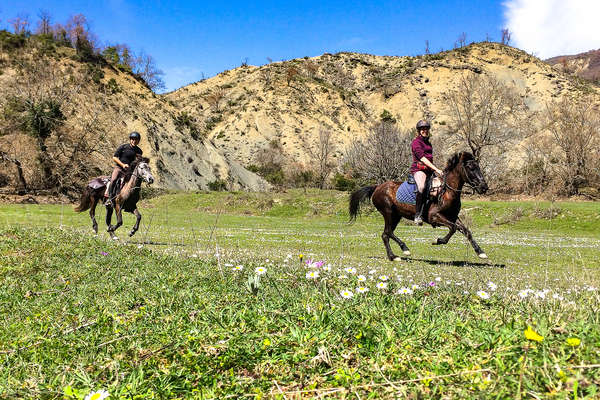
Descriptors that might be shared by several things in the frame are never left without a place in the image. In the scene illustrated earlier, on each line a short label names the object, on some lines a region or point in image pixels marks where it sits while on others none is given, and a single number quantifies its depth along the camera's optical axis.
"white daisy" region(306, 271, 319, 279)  4.84
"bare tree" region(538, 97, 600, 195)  41.66
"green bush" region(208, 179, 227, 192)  57.34
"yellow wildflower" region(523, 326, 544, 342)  1.97
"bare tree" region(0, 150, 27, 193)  35.00
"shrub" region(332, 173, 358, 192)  63.81
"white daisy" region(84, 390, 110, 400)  2.41
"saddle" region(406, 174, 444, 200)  12.70
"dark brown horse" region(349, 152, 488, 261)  12.15
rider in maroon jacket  12.30
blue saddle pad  12.97
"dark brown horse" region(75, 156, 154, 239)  14.20
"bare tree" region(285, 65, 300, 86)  100.19
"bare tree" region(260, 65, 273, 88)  99.06
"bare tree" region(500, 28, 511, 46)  114.96
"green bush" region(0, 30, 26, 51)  50.05
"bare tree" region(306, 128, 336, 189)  69.31
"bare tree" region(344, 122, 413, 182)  49.88
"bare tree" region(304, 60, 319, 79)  114.19
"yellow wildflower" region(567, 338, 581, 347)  2.11
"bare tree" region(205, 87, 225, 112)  97.54
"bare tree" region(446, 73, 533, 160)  53.69
